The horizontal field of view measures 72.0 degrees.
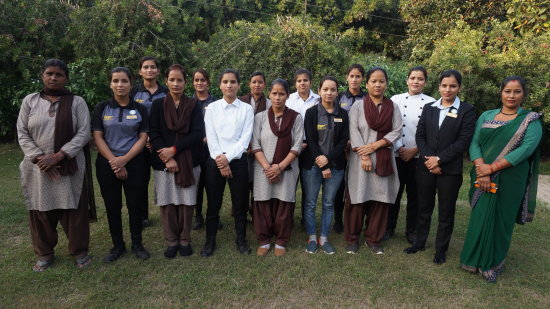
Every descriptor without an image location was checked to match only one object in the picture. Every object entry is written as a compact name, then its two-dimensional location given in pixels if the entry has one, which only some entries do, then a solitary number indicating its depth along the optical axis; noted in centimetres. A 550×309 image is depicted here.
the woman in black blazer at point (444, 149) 347
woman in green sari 323
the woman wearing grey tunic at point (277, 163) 367
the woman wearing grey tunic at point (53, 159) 325
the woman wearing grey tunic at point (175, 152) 357
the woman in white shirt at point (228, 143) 364
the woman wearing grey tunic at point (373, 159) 367
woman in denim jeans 372
